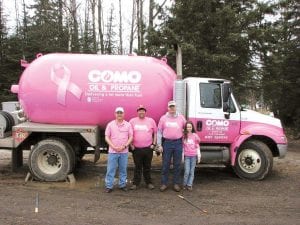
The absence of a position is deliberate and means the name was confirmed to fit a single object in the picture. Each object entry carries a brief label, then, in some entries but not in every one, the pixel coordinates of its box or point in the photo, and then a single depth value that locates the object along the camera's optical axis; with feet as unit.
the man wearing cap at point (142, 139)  21.59
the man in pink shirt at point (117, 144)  21.32
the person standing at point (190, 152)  22.04
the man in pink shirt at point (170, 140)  21.66
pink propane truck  23.45
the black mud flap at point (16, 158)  24.79
